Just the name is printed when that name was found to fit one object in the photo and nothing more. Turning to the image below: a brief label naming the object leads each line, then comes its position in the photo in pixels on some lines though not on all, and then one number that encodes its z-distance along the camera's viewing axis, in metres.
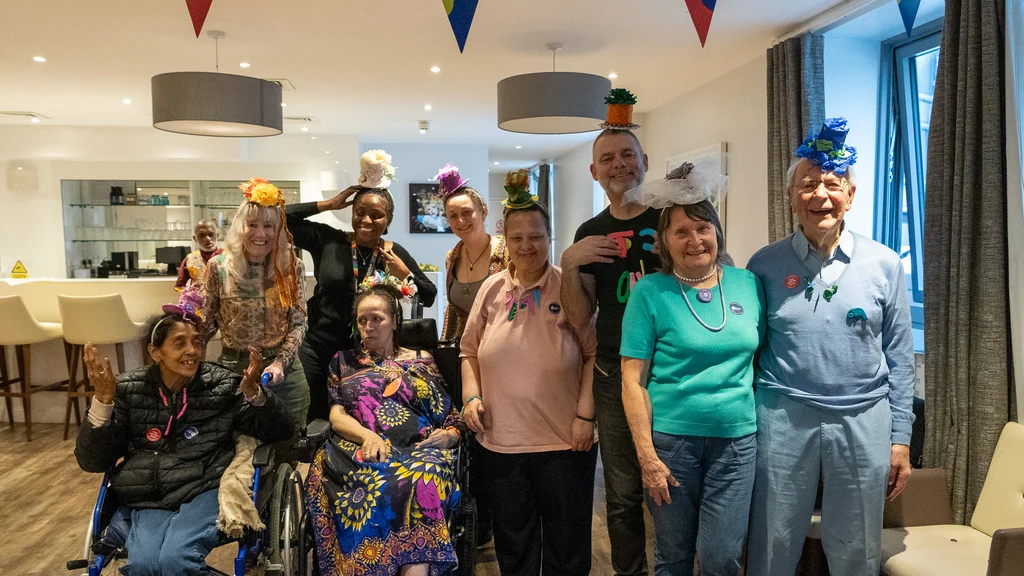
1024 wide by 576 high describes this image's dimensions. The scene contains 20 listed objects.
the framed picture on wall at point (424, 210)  10.23
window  4.16
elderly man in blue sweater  1.85
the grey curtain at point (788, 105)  4.32
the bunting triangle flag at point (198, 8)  2.57
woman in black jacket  2.13
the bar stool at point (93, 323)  4.83
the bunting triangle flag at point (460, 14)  2.61
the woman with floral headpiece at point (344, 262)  2.87
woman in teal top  1.81
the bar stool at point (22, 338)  4.85
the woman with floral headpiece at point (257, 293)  2.61
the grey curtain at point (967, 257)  2.70
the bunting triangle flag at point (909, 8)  2.61
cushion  2.14
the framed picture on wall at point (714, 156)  5.69
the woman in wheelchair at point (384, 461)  2.19
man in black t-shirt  2.06
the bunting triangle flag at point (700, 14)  2.74
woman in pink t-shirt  2.18
